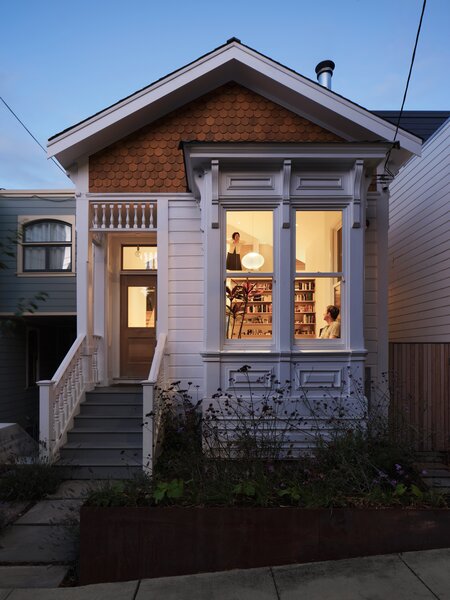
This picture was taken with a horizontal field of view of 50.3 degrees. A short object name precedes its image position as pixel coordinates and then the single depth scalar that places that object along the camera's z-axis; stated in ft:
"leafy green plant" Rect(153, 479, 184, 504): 12.55
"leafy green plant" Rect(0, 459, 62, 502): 17.34
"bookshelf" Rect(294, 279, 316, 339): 21.04
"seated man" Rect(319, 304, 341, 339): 20.90
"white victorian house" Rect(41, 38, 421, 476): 20.27
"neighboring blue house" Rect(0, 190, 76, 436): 38.65
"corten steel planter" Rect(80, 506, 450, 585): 12.03
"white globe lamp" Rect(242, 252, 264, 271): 21.24
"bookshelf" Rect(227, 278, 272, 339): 20.99
